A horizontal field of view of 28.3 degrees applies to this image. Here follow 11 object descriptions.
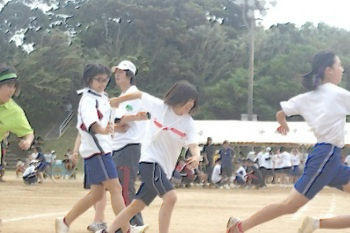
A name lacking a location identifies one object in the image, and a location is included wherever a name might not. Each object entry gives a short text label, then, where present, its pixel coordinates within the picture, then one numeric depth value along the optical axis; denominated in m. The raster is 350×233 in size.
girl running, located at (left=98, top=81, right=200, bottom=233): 6.24
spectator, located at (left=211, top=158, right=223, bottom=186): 24.08
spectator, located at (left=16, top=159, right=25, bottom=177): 28.81
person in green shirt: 6.33
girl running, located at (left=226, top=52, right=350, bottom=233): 6.18
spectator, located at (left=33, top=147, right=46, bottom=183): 23.46
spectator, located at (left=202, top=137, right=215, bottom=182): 24.49
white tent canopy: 26.75
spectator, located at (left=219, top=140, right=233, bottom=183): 23.77
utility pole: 36.19
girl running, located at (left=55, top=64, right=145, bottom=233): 6.53
